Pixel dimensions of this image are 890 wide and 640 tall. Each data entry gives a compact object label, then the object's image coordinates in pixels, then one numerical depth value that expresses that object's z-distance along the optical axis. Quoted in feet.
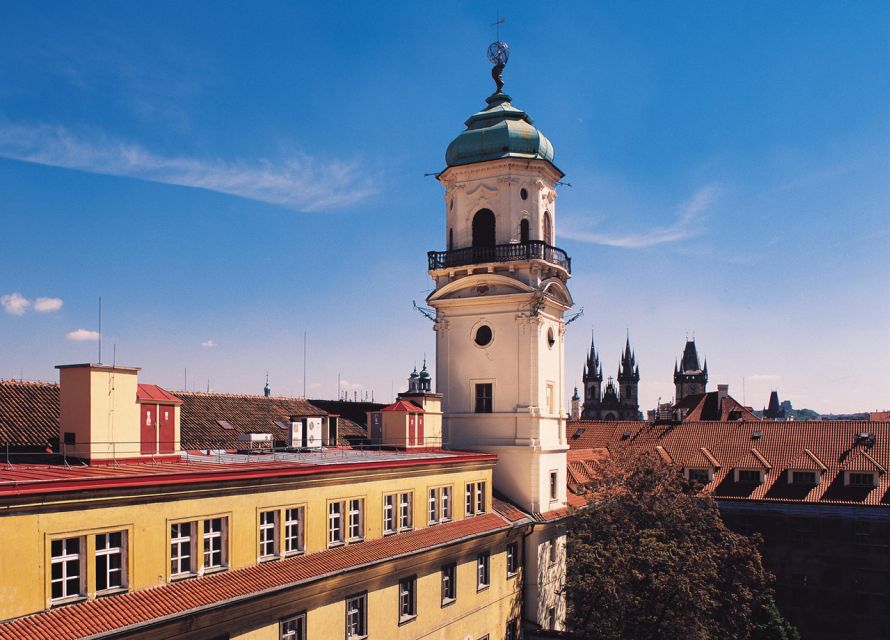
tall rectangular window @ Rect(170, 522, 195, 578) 69.26
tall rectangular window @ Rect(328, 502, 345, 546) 87.81
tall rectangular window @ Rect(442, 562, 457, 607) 104.58
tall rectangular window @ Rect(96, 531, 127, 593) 62.69
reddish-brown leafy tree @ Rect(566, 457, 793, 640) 115.24
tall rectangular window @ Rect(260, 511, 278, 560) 78.38
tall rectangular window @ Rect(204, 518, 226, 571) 72.38
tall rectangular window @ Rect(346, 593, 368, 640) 85.97
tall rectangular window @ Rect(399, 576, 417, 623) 94.99
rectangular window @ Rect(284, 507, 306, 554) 81.71
